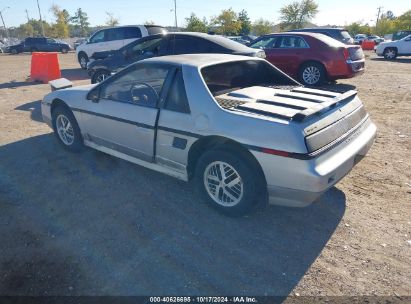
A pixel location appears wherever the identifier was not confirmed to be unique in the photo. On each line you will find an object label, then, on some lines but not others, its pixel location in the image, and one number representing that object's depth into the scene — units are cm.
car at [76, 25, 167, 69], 1295
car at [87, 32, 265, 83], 770
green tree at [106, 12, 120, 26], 7744
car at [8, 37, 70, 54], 2952
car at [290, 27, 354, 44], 1404
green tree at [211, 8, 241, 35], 5828
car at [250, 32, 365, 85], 902
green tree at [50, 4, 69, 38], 7019
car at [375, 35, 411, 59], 1931
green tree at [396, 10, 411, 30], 5550
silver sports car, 271
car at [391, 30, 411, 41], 2820
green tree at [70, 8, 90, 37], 11162
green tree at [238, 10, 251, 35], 6116
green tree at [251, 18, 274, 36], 6812
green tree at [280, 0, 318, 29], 5966
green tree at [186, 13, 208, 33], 5204
